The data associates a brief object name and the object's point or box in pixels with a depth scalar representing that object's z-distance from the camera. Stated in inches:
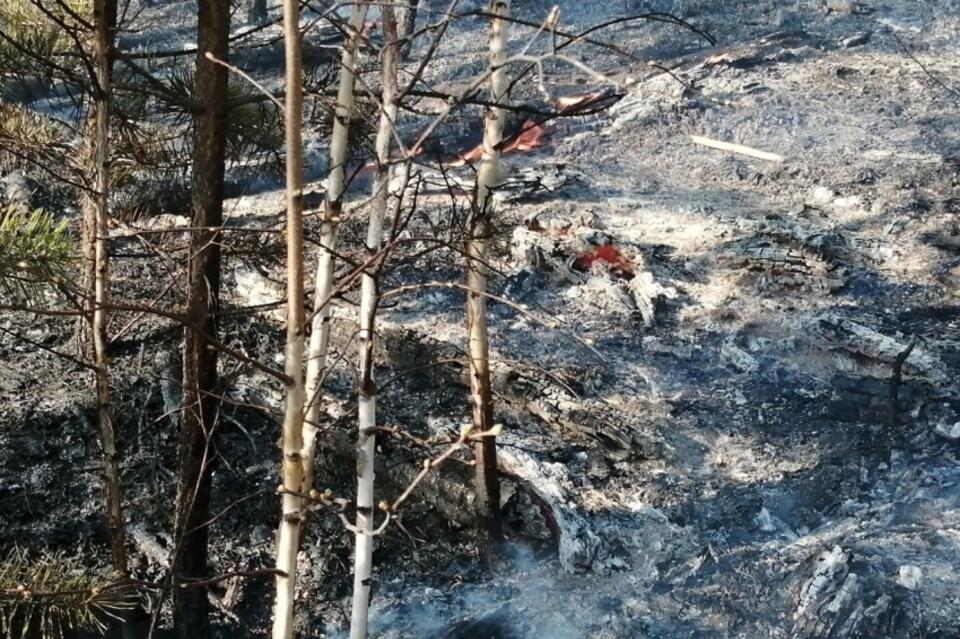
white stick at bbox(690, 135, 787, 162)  540.4
